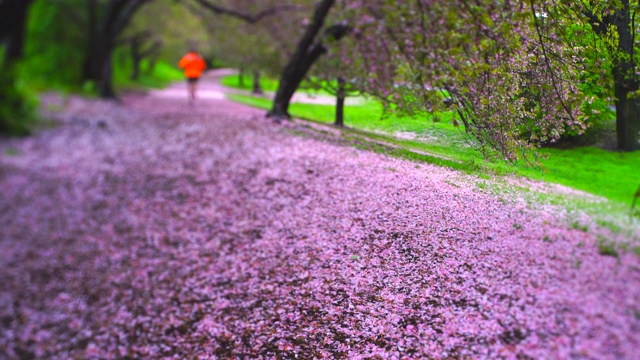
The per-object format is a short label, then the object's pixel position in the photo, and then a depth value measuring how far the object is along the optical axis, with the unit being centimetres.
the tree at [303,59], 852
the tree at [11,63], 1098
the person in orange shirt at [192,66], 1798
